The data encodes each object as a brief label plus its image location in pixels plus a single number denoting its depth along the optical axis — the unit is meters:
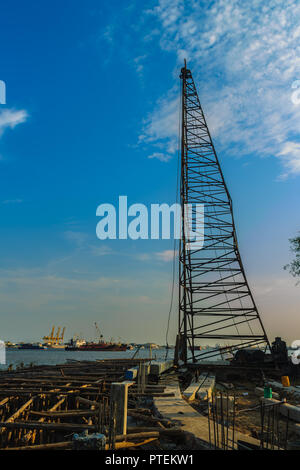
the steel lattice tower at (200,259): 27.45
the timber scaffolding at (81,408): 8.20
